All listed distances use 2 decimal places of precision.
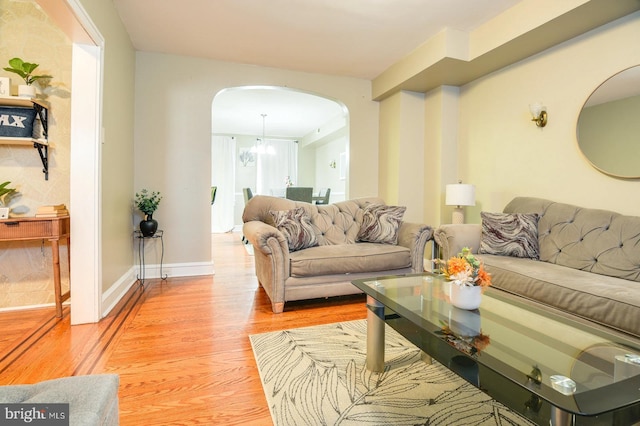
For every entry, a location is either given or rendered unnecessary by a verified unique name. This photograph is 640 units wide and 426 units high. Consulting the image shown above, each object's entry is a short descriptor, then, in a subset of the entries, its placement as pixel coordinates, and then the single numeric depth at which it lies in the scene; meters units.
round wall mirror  2.31
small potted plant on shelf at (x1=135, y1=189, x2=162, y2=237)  3.31
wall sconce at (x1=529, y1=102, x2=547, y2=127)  2.92
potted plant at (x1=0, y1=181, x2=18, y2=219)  2.22
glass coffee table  0.83
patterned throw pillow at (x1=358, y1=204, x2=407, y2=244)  3.03
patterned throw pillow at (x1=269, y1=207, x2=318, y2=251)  2.77
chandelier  7.49
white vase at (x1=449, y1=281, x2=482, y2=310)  1.42
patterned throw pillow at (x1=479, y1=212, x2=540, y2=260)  2.54
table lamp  3.26
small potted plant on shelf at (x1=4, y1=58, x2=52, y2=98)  2.27
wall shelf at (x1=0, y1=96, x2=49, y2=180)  2.30
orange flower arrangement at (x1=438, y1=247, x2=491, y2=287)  1.40
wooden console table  2.14
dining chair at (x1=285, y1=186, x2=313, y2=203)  5.82
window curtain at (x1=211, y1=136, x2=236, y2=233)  7.94
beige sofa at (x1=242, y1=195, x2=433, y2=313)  2.51
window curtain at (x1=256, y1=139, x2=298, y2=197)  8.52
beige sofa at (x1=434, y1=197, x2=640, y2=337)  1.65
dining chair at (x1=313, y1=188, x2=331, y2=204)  6.60
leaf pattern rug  1.31
